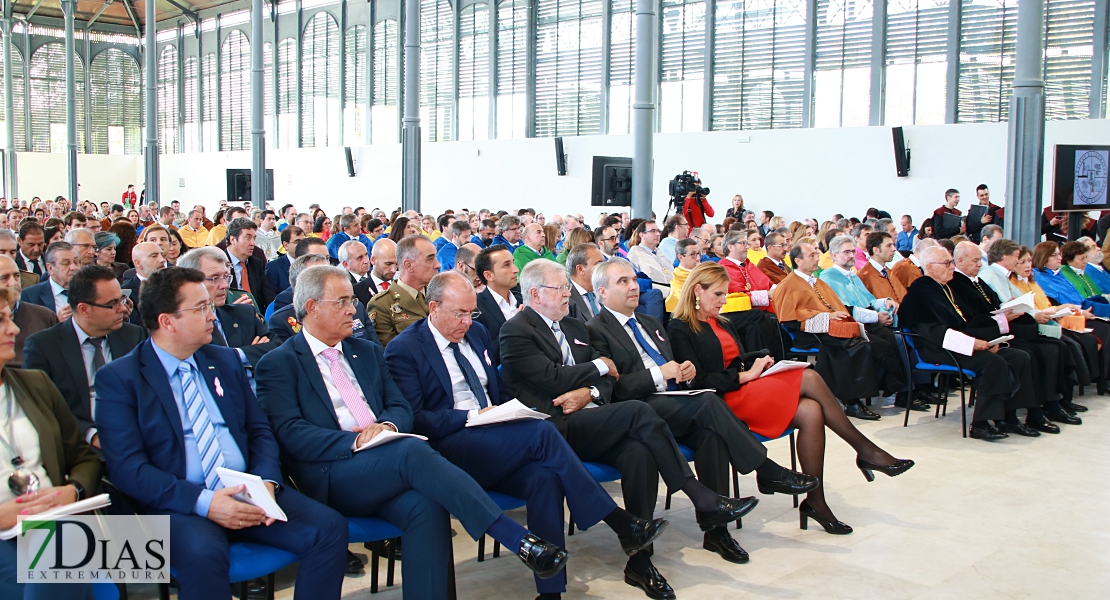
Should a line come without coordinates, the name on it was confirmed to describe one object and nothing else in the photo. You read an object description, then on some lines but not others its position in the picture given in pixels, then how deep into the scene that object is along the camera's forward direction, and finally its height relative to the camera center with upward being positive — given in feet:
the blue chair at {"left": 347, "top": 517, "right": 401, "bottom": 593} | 9.25 -3.14
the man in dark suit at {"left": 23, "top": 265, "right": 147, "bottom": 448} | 10.24 -1.40
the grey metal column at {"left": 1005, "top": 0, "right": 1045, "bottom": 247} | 27.30 +2.94
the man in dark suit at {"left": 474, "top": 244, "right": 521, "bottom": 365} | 15.44 -1.00
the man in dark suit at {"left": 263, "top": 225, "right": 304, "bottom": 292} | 21.50 -1.13
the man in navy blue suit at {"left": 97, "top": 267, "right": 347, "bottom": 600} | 8.32 -2.20
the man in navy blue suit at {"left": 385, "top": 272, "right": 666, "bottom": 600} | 10.37 -2.44
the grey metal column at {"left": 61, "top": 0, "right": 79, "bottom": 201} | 69.46 +8.71
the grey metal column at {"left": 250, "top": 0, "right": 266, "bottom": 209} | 54.08 +6.16
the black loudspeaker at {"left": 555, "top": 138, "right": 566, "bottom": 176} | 58.39 +4.49
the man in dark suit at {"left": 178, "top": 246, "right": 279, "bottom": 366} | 12.84 -1.35
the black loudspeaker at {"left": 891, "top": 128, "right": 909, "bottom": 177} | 43.96 +3.74
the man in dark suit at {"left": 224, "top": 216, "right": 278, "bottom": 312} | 20.25 -0.91
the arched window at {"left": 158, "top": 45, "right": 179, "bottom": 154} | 92.89 +13.09
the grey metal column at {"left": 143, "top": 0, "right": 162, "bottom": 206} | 61.93 +8.15
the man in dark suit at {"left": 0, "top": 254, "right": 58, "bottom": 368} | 12.60 -1.30
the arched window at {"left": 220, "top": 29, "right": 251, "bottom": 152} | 84.07 +12.62
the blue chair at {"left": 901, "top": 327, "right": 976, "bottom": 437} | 18.80 -2.91
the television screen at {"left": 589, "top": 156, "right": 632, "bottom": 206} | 34.38 +1.78
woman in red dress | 13.38 -2.45
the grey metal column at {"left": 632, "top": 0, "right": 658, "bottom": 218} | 32.89 +4.30
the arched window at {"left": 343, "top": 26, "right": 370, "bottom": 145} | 72.64 +11.44
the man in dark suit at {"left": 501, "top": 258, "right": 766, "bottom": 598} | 11.25 -2.35
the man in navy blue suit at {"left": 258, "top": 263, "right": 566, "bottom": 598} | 9.14 -2.36
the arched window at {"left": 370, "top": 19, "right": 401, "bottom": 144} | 70.23 +11.07
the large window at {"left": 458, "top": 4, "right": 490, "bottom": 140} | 64.44 +11.24
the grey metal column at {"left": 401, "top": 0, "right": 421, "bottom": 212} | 39.29 +4.62
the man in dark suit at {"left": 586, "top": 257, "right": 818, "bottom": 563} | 12.20 -2.35
